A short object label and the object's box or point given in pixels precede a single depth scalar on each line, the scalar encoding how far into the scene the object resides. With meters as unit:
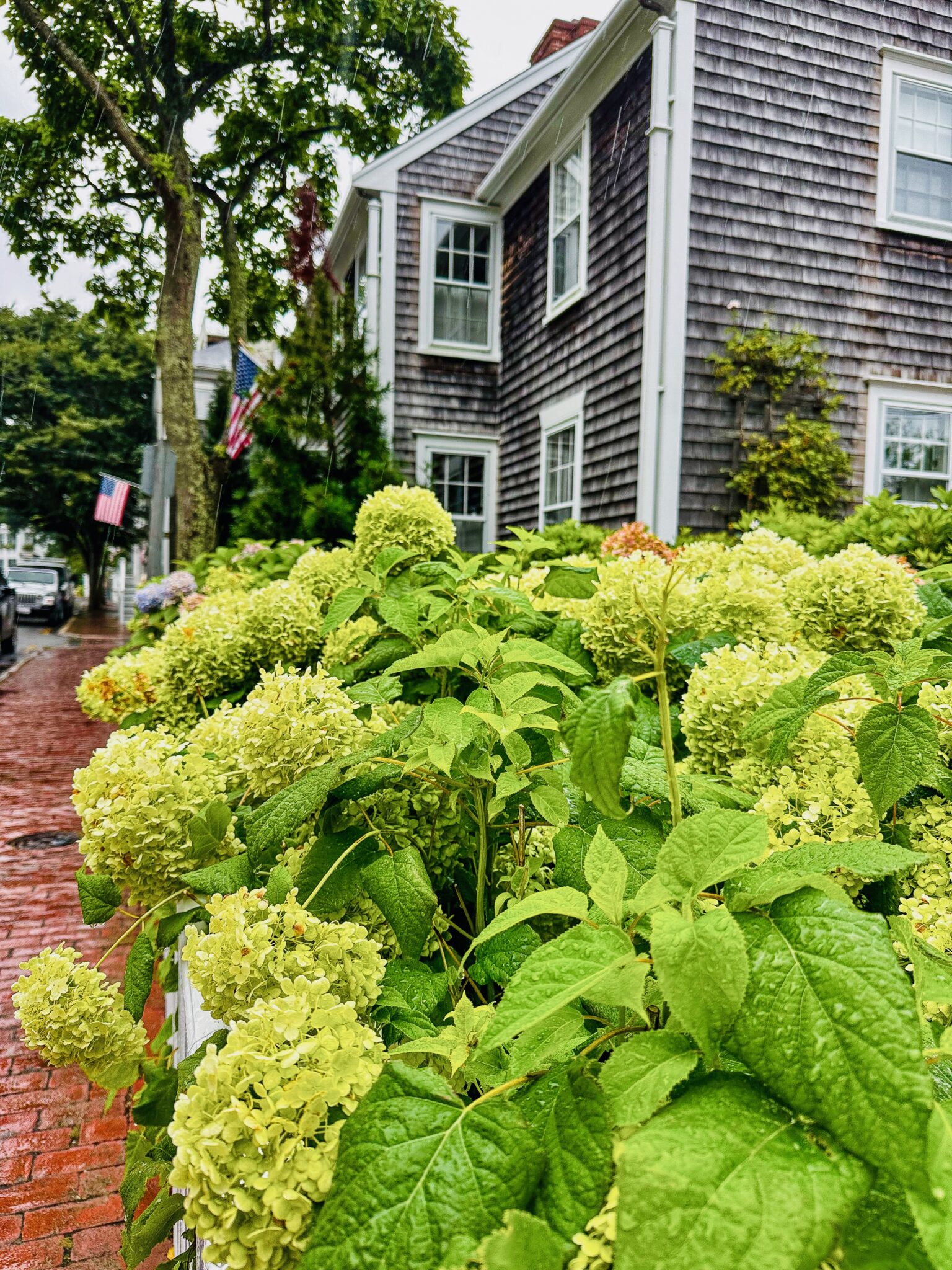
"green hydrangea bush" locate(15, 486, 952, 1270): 0.48
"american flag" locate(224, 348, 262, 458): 9.55
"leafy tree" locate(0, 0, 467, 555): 10.51
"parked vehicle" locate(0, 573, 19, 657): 16.08
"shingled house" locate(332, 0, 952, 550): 6.78
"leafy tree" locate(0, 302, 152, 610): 29.30
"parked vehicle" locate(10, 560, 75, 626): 24.89
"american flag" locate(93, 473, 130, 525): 14.61
